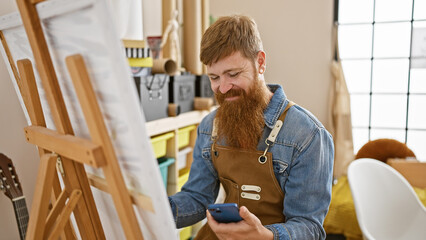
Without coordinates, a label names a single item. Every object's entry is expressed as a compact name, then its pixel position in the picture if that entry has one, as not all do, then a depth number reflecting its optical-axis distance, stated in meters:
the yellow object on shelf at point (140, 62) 1.99
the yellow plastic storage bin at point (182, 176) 2.38
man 1.17
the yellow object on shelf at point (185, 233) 2.47
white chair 2.03
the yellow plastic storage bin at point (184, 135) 2.40
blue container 2.17
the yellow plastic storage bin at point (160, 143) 2.08
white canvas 0.74
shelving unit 2.05
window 3.14
